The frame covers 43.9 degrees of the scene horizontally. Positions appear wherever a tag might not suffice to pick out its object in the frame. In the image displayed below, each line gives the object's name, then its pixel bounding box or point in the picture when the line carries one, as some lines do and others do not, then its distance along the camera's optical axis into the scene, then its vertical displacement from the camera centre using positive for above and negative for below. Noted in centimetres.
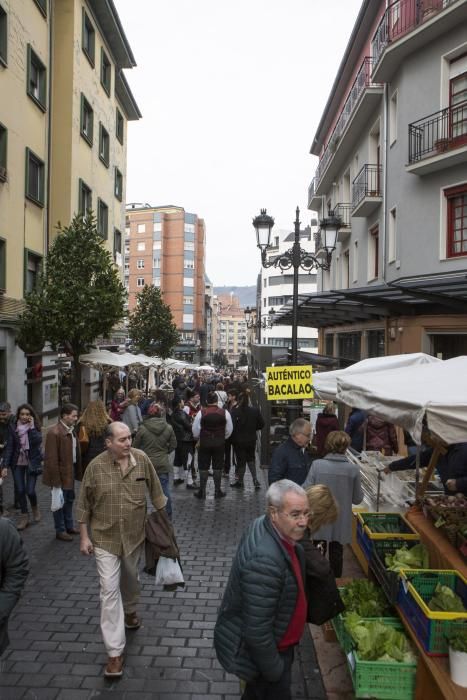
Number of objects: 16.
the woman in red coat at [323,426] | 1135 -149
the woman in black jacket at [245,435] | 1142 -169
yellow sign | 961 -55
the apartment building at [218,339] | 19238 +324
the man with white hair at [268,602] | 292 -131
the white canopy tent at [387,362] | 792 -17
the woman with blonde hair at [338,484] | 588 -140
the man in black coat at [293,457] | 697 -130
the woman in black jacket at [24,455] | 845 -158
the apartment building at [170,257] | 9069 +1436
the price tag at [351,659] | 418 -227
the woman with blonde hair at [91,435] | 820 -123
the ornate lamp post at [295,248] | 1116 +214
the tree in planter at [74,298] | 1451 +126
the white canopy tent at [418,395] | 396 -36
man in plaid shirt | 450 -139
